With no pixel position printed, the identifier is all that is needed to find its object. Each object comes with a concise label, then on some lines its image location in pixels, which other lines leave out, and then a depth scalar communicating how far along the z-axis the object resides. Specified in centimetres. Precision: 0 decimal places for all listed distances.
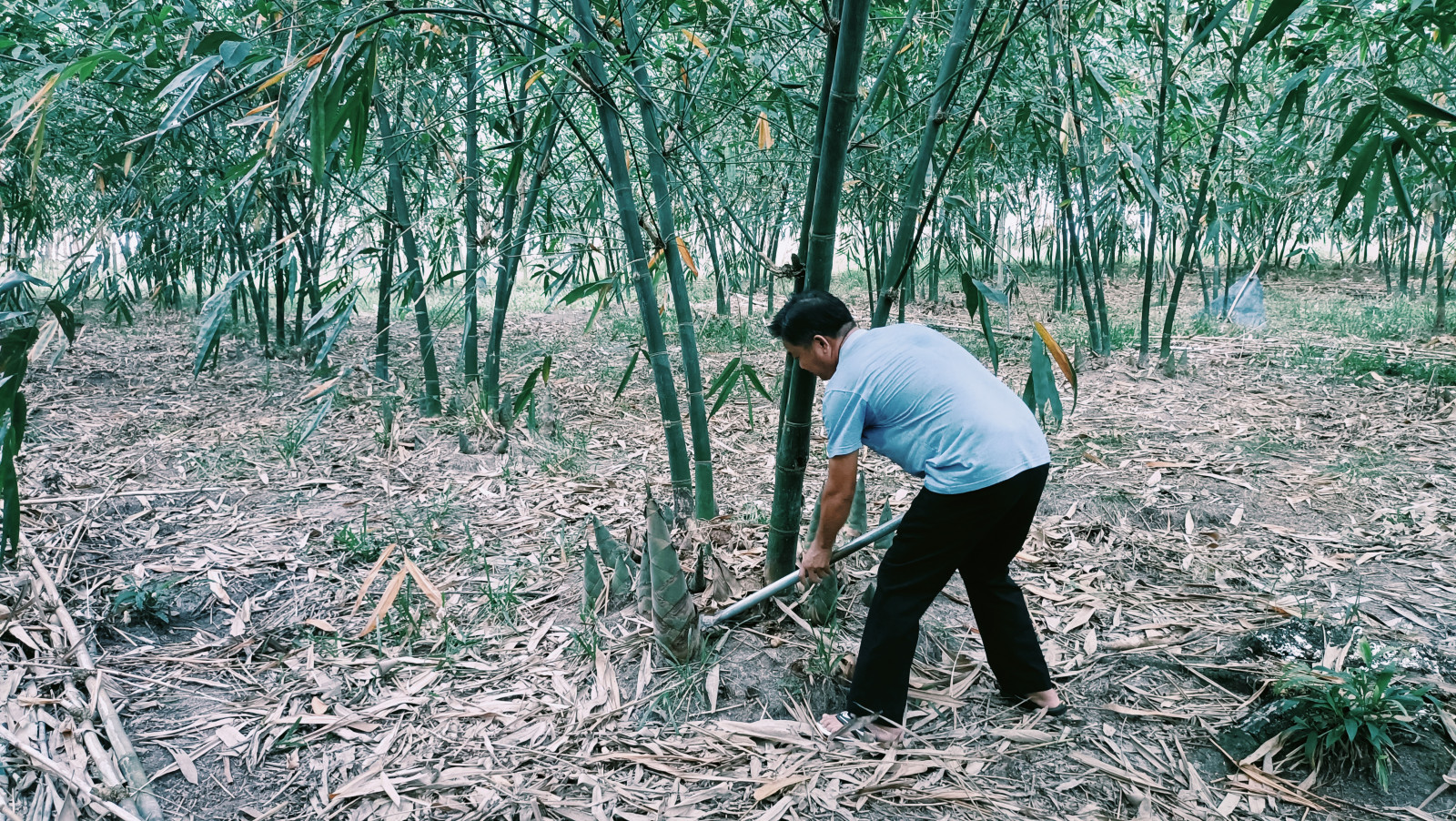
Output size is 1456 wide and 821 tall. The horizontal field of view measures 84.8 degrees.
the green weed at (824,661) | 181
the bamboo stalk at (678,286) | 199
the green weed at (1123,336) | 606
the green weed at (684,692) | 173
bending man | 161
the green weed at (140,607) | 203
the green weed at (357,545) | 243
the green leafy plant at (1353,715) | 148
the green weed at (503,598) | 210
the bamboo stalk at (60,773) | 140
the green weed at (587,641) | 190
